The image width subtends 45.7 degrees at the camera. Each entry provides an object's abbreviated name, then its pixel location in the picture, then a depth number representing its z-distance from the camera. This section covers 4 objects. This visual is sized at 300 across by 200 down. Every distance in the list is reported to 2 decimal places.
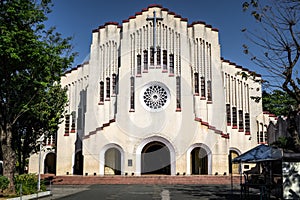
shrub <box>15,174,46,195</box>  18.20
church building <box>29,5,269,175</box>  30.50
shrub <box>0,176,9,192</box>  16.23
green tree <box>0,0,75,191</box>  16.82
